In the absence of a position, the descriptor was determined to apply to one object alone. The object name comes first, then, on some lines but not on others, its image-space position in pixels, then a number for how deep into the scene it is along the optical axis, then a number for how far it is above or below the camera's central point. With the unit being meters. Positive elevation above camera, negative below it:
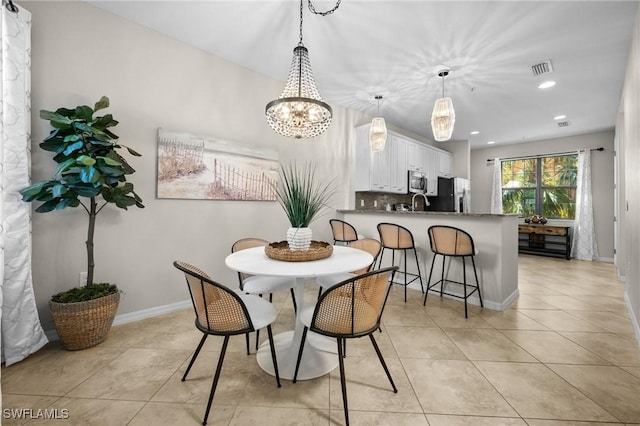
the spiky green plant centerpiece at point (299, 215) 1.75 +0.00
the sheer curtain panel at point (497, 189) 6.72 +0.70
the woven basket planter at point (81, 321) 1.89 -0.78
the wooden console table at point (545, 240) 5.59 -0.51
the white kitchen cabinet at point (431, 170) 5.81 +1.03
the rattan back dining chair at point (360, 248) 2.03 -0.30
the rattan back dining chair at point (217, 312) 1.36 -0.52
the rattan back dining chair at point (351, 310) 1.39 -0.50
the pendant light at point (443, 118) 2.88 +1.06
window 6.00 +0.74
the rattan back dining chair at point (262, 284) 1.94 -0.53
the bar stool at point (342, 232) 3.67 -0.23
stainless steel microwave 5.33 +0.69
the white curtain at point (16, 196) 1.76 +0.10
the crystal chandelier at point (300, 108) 1.94 +0.79
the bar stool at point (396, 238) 3.11 -0.27
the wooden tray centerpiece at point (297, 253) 1.65 -0.24
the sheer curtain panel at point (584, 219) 5.44 -0.03
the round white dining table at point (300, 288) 1.45 -0.50
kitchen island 2.77 -0.38
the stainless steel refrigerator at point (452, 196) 6.05 +0.46
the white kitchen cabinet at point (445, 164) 6.21 +1.24
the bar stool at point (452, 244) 2.68 -0.29
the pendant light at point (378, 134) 3.65 +1.12
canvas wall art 2.65 +0.50
